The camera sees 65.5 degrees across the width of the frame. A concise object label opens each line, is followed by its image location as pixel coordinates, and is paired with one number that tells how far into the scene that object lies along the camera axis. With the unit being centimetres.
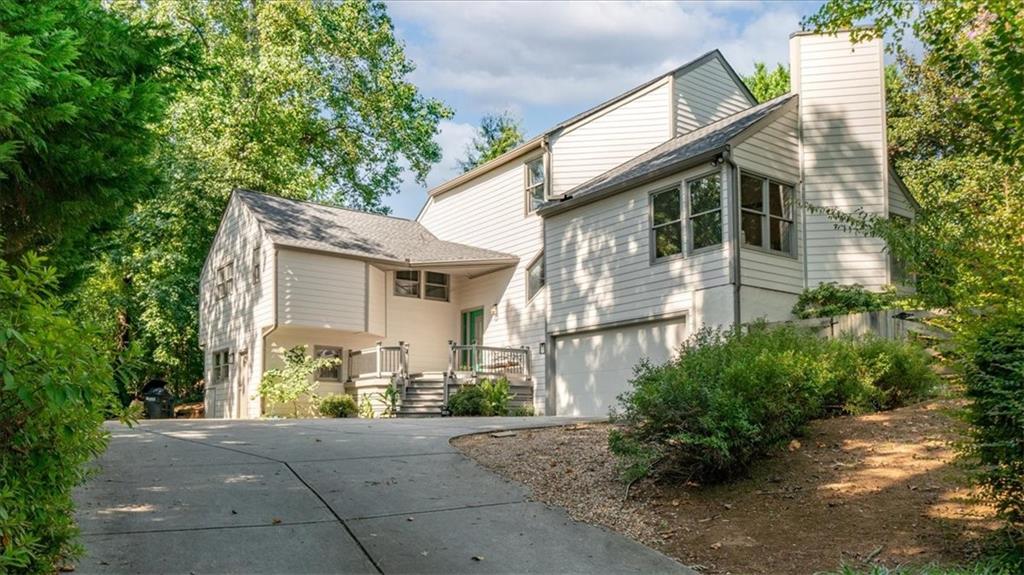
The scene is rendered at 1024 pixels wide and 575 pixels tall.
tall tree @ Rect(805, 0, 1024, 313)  632
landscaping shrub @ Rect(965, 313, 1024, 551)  488
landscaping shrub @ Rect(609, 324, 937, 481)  689
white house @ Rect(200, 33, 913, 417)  1565
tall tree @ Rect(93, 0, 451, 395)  2677
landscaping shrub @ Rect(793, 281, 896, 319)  1489
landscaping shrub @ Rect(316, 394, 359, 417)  2006
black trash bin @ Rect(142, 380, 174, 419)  2448
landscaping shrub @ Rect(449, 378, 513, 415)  1858
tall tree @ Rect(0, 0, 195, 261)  503
